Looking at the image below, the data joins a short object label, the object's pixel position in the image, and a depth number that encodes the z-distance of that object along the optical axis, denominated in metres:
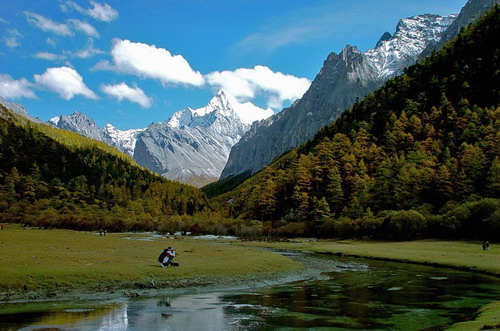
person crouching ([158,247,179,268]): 43.00
